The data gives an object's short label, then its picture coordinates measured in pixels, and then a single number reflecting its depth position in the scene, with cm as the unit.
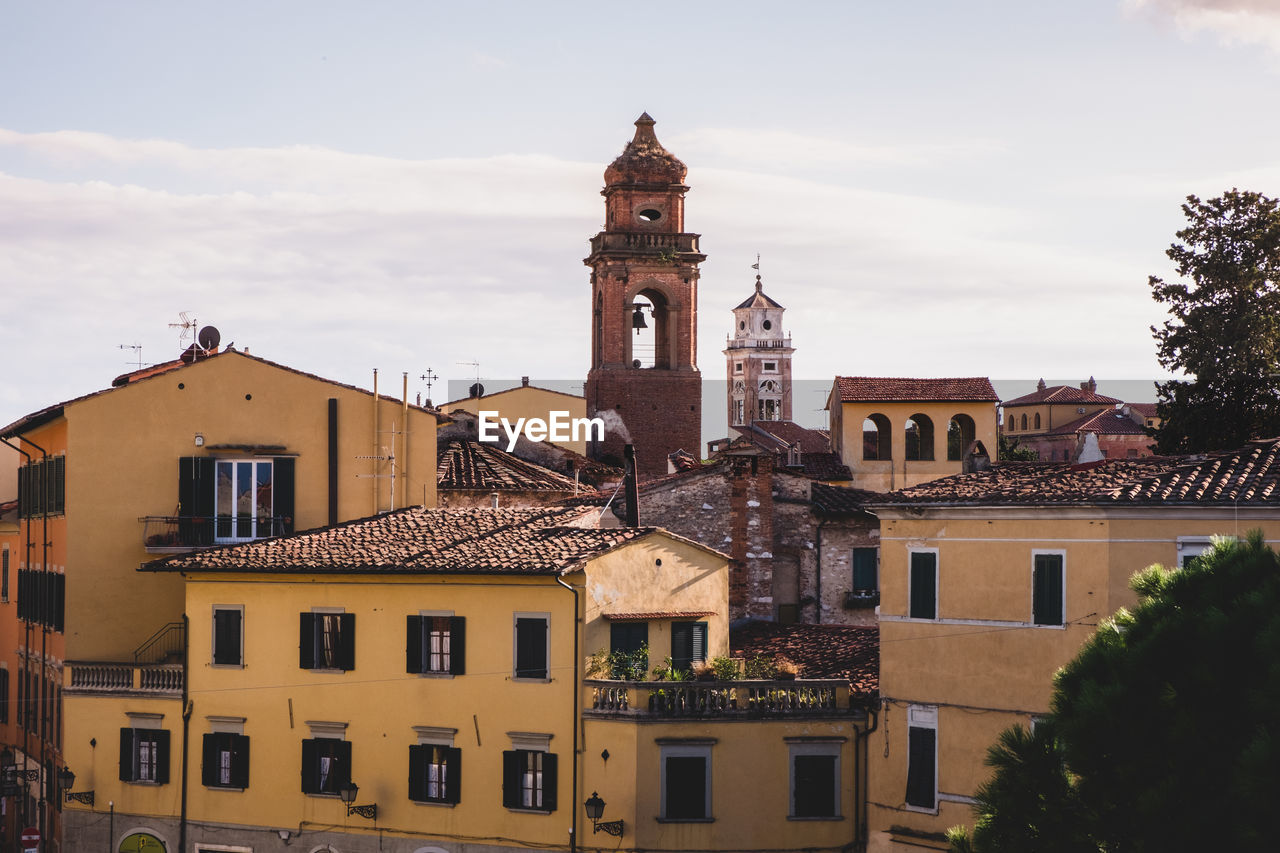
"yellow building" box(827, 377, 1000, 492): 6900
